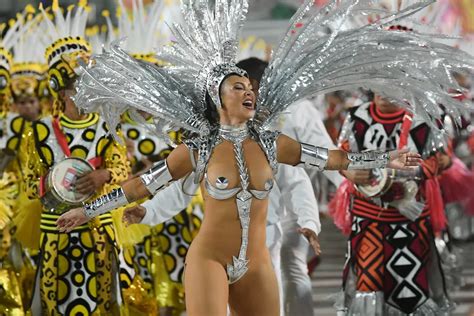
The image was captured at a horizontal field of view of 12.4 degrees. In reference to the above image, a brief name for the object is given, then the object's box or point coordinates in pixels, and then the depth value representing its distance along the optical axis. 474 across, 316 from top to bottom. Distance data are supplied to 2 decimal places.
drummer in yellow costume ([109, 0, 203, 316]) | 14.78
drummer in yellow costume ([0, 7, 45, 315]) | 13.30
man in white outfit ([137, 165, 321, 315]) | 11.24
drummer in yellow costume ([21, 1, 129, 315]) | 11.83
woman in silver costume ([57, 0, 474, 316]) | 9.44
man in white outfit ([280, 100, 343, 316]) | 12.77
